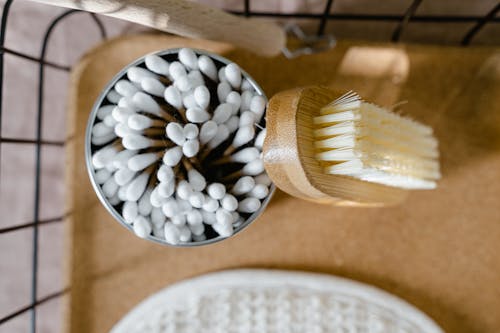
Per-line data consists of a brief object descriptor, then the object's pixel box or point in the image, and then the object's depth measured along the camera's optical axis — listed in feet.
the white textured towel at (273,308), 1.13
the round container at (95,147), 0.93
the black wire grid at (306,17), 1.15
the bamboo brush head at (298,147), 0.83
